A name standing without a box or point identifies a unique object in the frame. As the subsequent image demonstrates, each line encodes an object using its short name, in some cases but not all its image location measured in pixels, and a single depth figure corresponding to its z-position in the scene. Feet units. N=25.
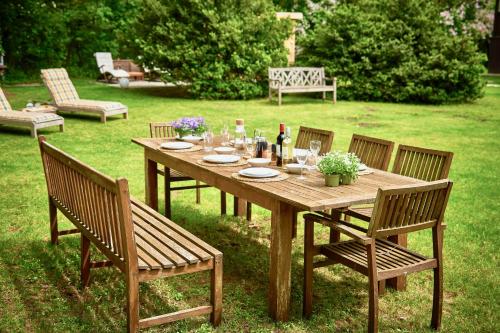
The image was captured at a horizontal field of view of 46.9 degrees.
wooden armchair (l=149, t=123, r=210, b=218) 18.44
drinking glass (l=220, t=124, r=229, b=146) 17.39
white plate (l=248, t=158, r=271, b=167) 14.48
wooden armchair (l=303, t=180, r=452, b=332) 10.72
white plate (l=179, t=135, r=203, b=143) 17.71
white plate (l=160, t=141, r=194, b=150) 16.49
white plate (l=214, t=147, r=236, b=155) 15.98
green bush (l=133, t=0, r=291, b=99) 55.83
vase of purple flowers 17.88
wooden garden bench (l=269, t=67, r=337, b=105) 53.31
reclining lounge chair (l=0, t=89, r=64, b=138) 34.37
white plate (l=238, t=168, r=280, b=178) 12.94
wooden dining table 11.44
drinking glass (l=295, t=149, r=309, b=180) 13.52
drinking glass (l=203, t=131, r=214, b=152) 16.73
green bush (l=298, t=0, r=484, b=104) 55.52
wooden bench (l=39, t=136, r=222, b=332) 10.23
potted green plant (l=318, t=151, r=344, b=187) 12.42
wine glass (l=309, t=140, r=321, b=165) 13.80
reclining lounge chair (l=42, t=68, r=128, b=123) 40.70
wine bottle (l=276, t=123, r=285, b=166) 14.43
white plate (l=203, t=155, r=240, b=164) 14.62
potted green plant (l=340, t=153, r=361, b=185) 12.45
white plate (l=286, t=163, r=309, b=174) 13.65
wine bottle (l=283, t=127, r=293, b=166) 14.05
